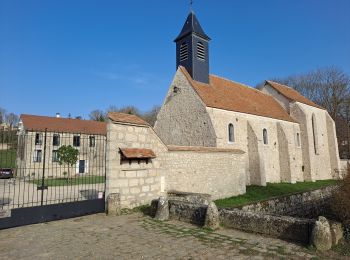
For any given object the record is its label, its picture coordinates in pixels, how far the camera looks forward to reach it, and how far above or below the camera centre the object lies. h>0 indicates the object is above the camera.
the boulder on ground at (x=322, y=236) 4.65 -1.34
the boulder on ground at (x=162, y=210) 7.39 -1.32
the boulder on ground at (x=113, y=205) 7.81 -1.19
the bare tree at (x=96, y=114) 56.34 +10.73
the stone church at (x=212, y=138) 8.73 +1.42
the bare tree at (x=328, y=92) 33.78 +8.83
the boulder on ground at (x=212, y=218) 6.25 -1.31
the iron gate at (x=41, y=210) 7.04 -1.29
